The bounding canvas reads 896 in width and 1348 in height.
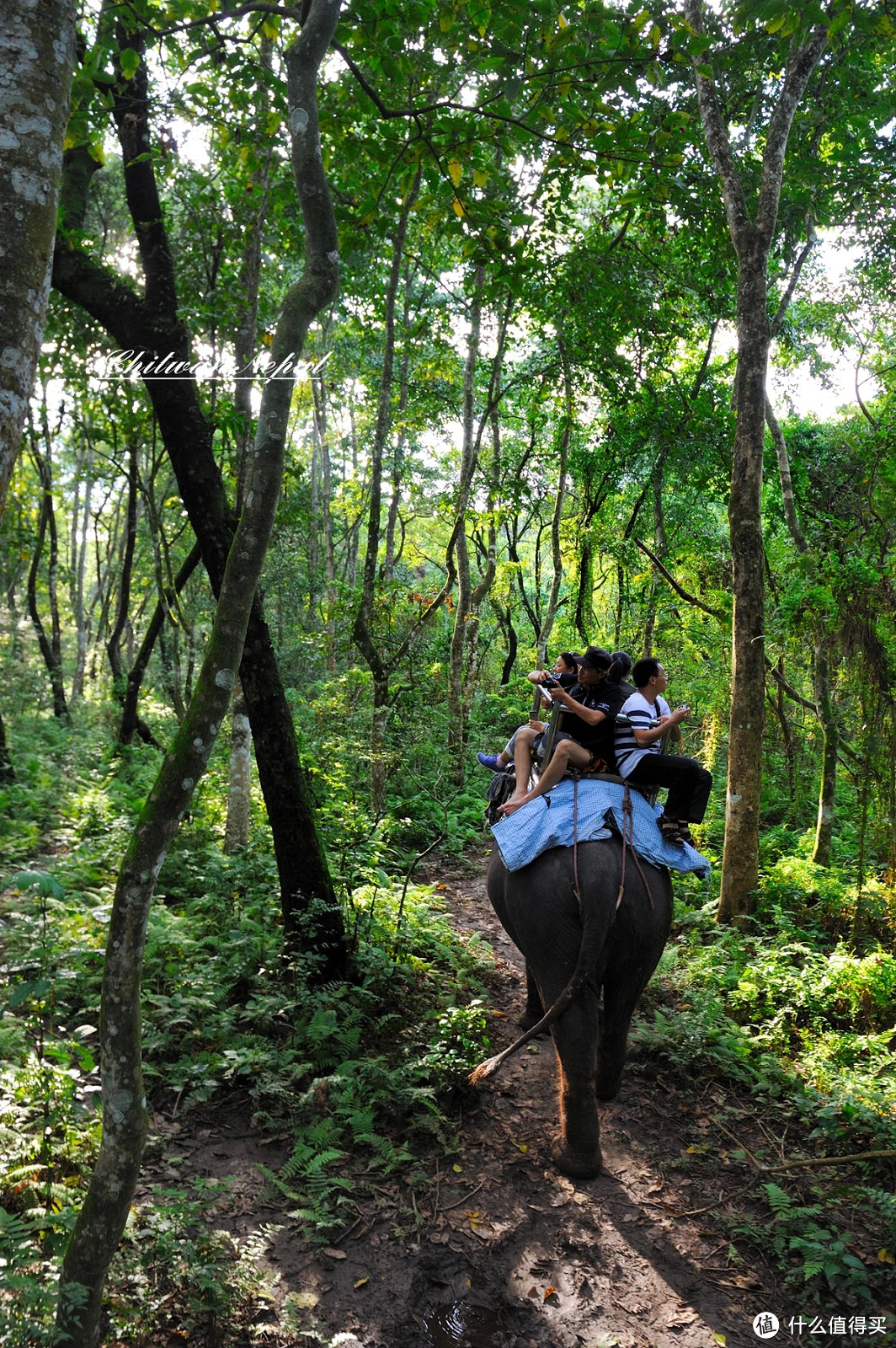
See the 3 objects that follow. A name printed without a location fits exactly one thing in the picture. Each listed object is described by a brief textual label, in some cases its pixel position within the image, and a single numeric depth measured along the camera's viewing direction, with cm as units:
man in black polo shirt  482
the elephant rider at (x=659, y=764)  466
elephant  394
